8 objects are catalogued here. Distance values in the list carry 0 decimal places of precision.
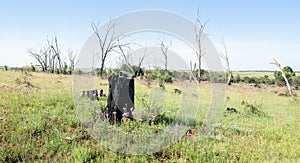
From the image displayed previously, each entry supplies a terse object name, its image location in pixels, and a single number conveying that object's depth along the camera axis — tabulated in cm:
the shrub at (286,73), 3811
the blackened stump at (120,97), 580
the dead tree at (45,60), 6860
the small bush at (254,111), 873
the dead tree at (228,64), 3694
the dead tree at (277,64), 1838
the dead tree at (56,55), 6301
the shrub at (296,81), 3662
